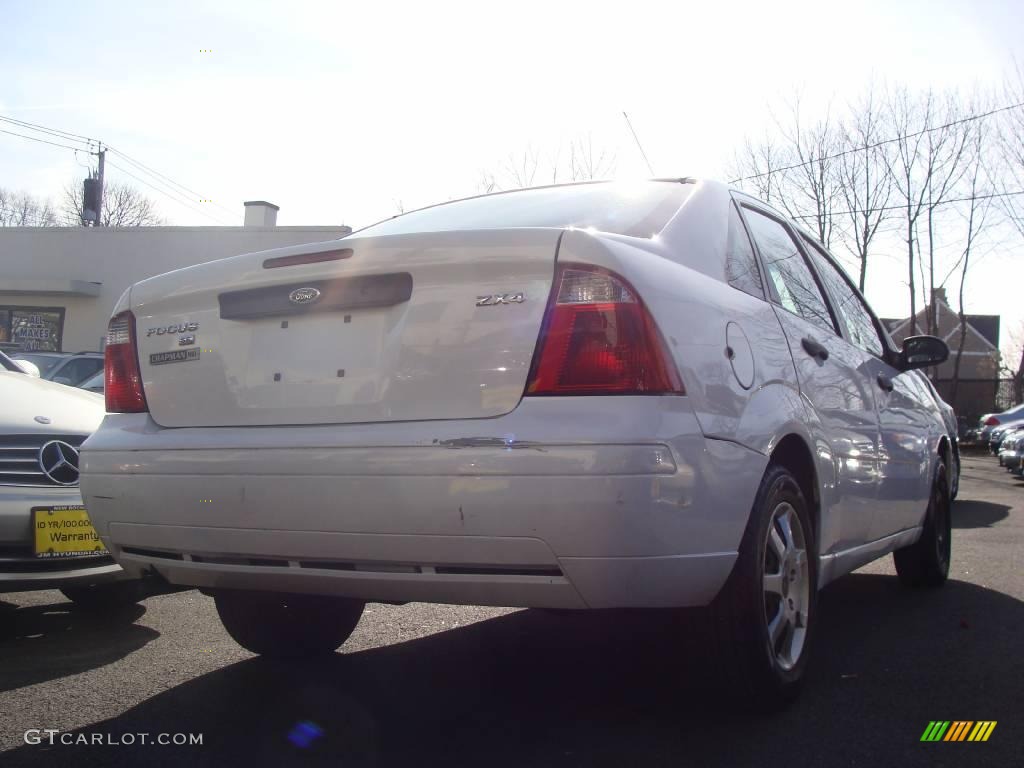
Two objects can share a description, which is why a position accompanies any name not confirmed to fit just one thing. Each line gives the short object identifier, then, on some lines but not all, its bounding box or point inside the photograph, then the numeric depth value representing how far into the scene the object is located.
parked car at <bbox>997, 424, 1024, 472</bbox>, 15.00
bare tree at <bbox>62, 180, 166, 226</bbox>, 60.47
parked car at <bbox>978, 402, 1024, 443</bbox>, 20.48
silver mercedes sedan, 3.83
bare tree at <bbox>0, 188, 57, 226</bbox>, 63.62
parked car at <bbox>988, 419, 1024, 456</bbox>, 18.53
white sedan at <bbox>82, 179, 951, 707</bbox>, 2.34
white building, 23.70
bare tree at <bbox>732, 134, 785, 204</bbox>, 25.19
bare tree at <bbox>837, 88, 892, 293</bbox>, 24.91
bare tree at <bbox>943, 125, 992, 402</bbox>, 24.50
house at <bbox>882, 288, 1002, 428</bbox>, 30.22
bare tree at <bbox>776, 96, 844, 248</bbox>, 24.97
